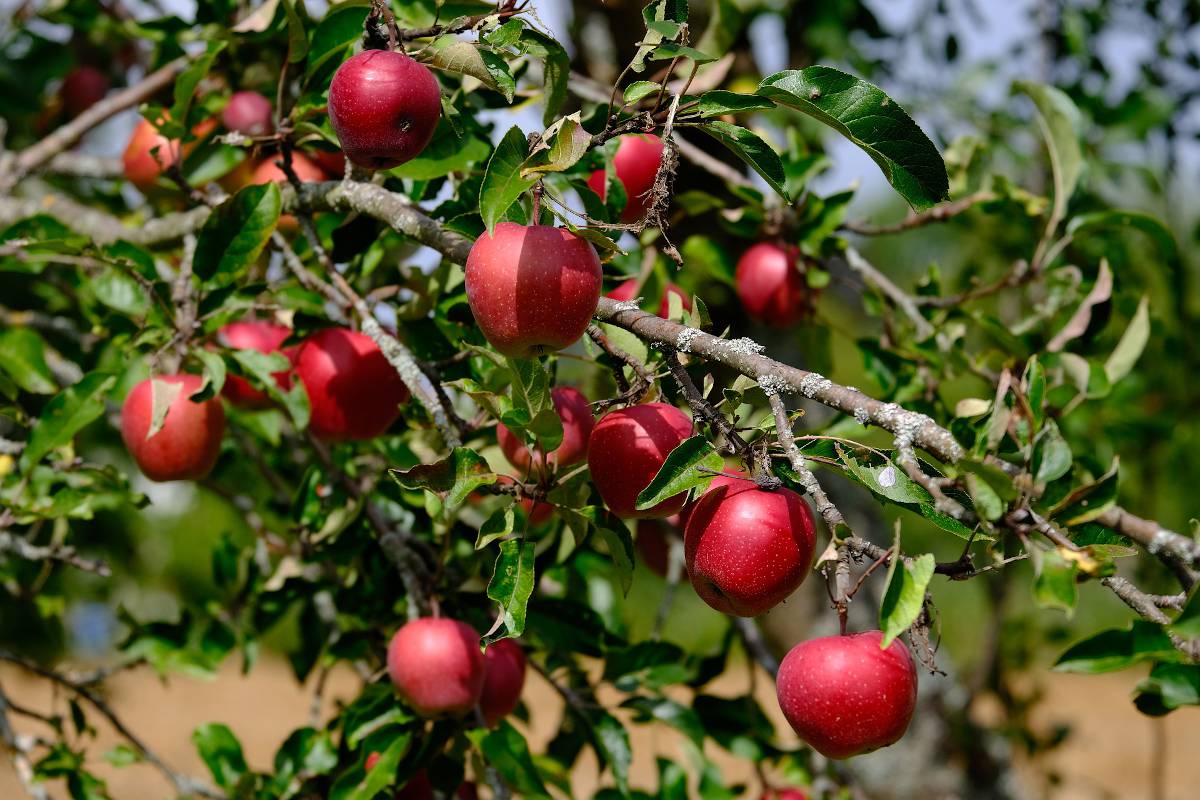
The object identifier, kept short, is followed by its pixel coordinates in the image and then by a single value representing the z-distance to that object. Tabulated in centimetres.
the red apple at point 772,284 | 212
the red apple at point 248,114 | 212
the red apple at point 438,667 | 185
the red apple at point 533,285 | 166
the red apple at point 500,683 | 195
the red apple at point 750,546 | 166
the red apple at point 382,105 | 172
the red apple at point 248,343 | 199
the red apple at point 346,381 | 191
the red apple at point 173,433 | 192
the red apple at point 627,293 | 204
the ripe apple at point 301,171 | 204
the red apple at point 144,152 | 217
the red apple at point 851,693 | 166
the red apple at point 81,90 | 289
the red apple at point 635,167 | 196
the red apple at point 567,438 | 181
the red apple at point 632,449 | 170
